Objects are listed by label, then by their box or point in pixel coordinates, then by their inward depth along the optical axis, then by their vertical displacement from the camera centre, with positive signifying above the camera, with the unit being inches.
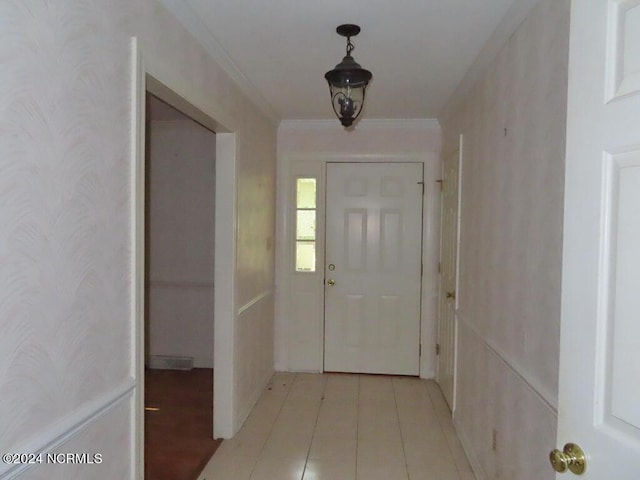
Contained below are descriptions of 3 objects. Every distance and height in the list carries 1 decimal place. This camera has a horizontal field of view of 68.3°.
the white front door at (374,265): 166.9 -12.6
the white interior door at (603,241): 34.7 -0.7
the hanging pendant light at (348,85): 81.6 +25.5
